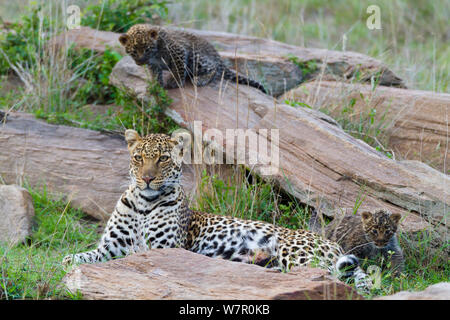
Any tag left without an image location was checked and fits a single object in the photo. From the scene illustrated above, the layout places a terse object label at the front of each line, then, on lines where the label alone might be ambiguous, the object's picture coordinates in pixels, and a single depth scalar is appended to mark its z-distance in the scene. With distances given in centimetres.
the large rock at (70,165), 910
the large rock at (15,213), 822
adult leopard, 719
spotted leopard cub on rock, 937
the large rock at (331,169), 779
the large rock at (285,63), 1096
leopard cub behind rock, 720
